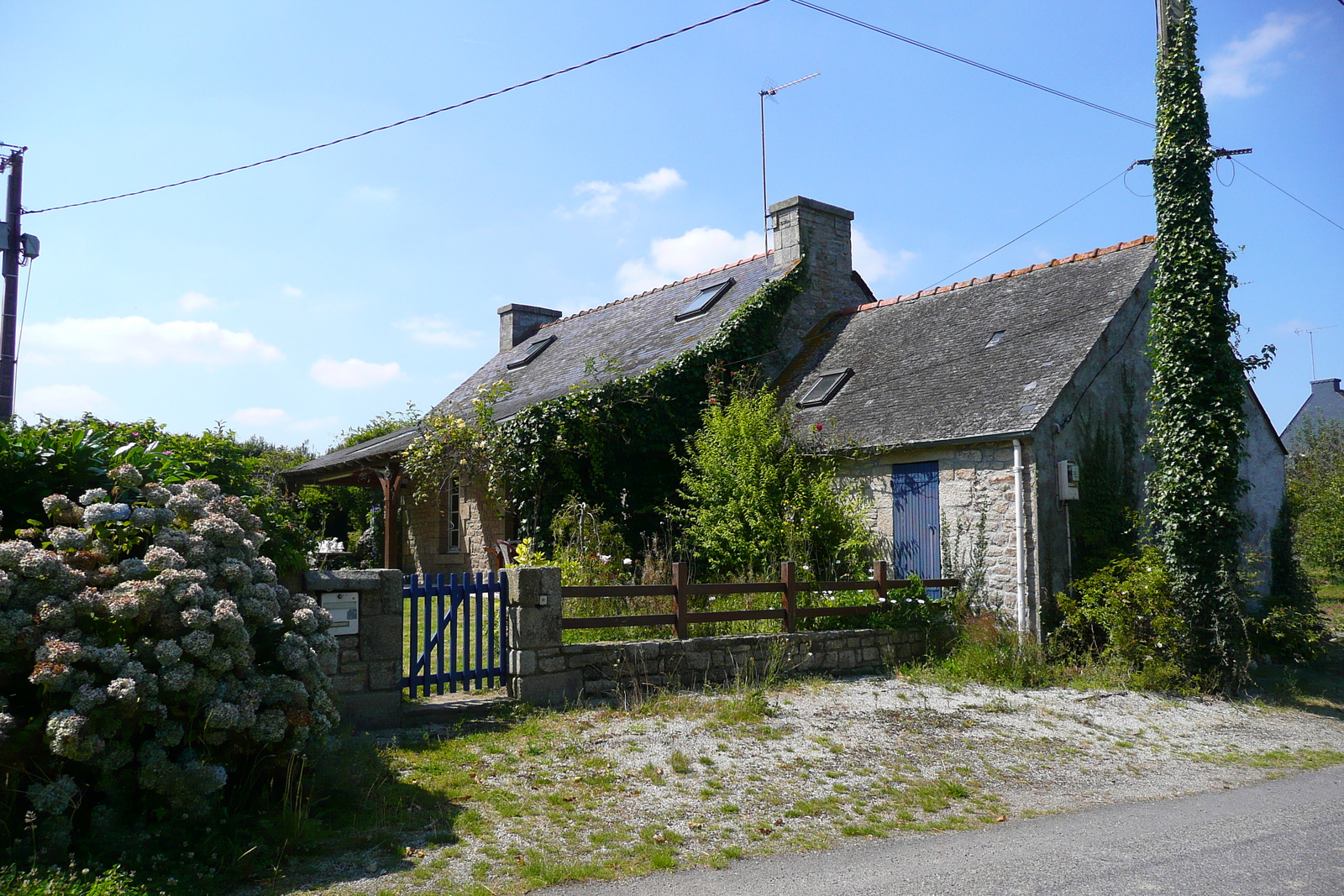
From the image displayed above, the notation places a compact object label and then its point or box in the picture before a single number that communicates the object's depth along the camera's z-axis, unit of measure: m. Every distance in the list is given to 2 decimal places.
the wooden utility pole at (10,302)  12.11
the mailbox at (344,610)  6.90
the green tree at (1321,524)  19.48
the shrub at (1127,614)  9.73
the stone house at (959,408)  11.23
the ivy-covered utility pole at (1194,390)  9.43
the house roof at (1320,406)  36.59
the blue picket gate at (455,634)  7.45
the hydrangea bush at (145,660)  4.29
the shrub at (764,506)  11.97
